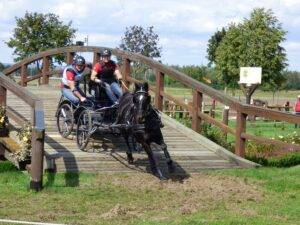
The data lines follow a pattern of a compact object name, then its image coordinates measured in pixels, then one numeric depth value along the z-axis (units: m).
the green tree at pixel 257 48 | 45.31
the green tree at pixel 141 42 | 46.34
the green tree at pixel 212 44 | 66.20
